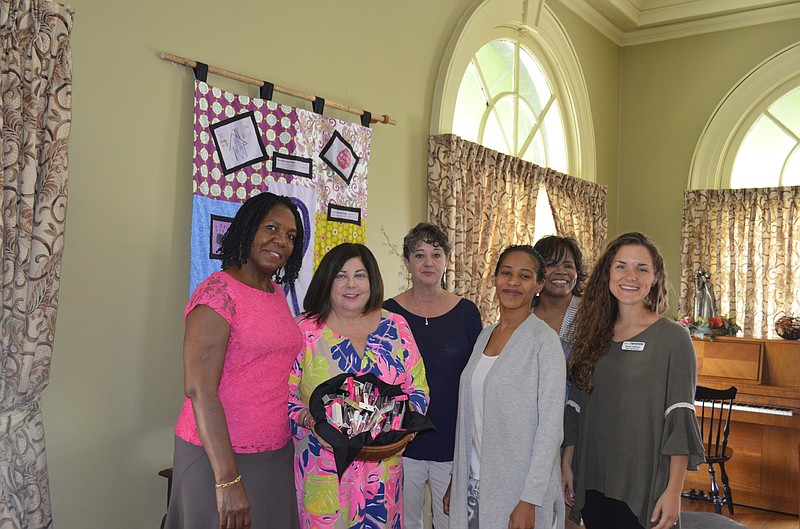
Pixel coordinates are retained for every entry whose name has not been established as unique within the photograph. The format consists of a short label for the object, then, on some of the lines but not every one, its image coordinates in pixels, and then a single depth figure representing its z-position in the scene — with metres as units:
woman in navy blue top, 2.64
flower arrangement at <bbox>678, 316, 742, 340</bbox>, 5.43
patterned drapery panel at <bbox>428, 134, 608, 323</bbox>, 4.20
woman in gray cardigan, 2.13
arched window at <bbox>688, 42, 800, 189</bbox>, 5.82
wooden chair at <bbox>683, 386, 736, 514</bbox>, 4.48
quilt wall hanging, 2.85
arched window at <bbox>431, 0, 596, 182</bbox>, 4.47
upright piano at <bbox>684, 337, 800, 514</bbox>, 4.86
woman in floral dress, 2.14
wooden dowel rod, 2.76
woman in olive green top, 2.08
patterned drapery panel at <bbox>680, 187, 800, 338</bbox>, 5.62
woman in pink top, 1.85
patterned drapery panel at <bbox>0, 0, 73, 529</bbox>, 2.18
